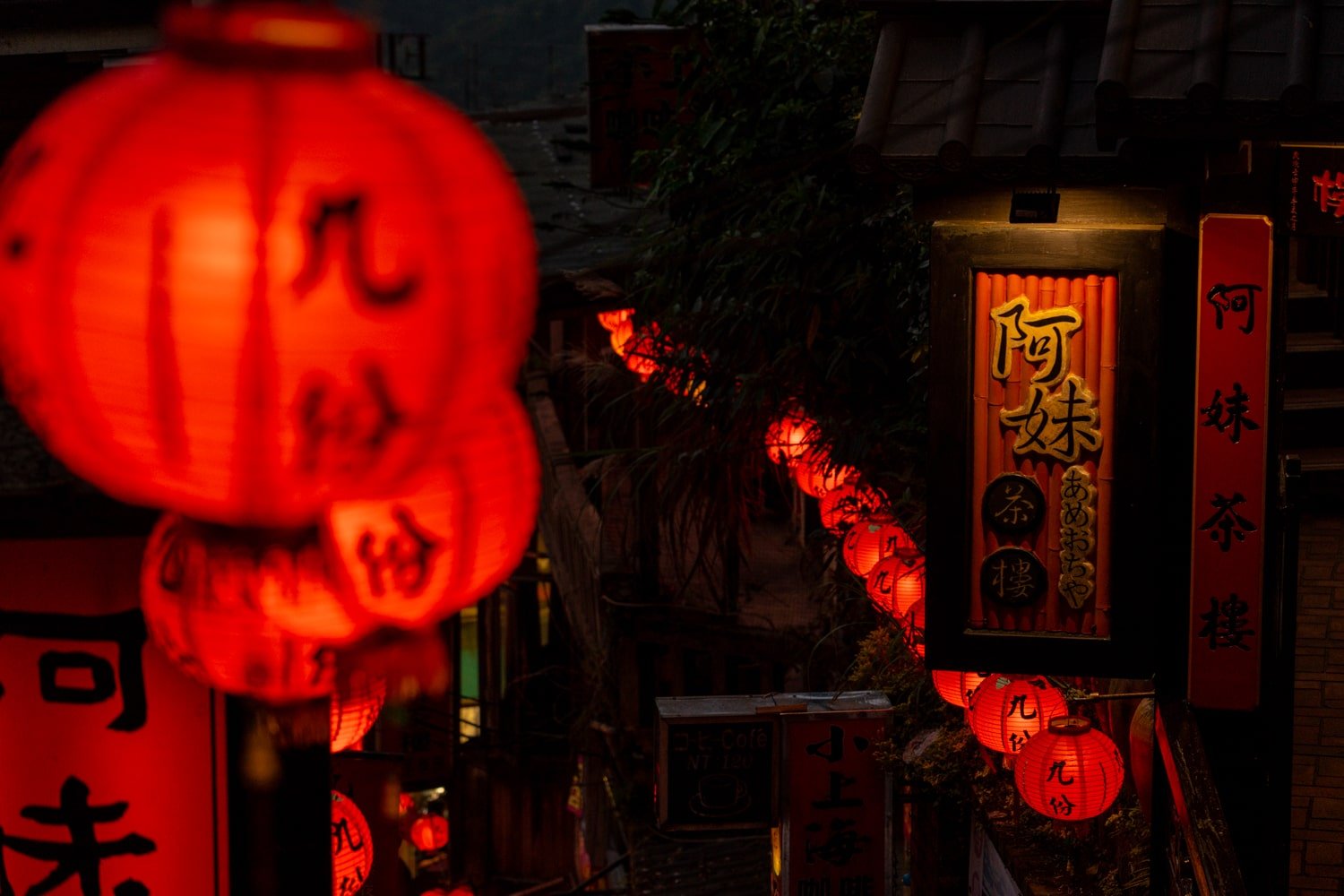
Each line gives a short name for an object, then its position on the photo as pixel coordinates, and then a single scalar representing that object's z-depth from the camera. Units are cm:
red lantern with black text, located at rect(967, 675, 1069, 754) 1052
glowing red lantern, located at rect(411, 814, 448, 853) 2550
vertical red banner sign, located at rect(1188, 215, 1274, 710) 871
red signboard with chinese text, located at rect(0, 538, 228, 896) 494
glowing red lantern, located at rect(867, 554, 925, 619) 1211
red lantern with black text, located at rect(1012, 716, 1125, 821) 998
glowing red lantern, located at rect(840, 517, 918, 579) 1284
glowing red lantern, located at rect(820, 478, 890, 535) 1387
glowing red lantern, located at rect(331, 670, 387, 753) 955
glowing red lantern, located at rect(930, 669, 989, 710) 1137
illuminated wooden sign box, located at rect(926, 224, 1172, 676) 897
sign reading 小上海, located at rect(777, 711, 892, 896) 1312
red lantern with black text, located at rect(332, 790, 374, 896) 1092
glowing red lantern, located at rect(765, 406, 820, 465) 1431
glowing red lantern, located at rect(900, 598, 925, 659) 1210
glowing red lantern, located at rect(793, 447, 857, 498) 1409
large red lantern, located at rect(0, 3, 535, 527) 337
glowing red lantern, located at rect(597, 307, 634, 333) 1986
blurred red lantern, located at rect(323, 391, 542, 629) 406
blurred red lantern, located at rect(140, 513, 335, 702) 400
